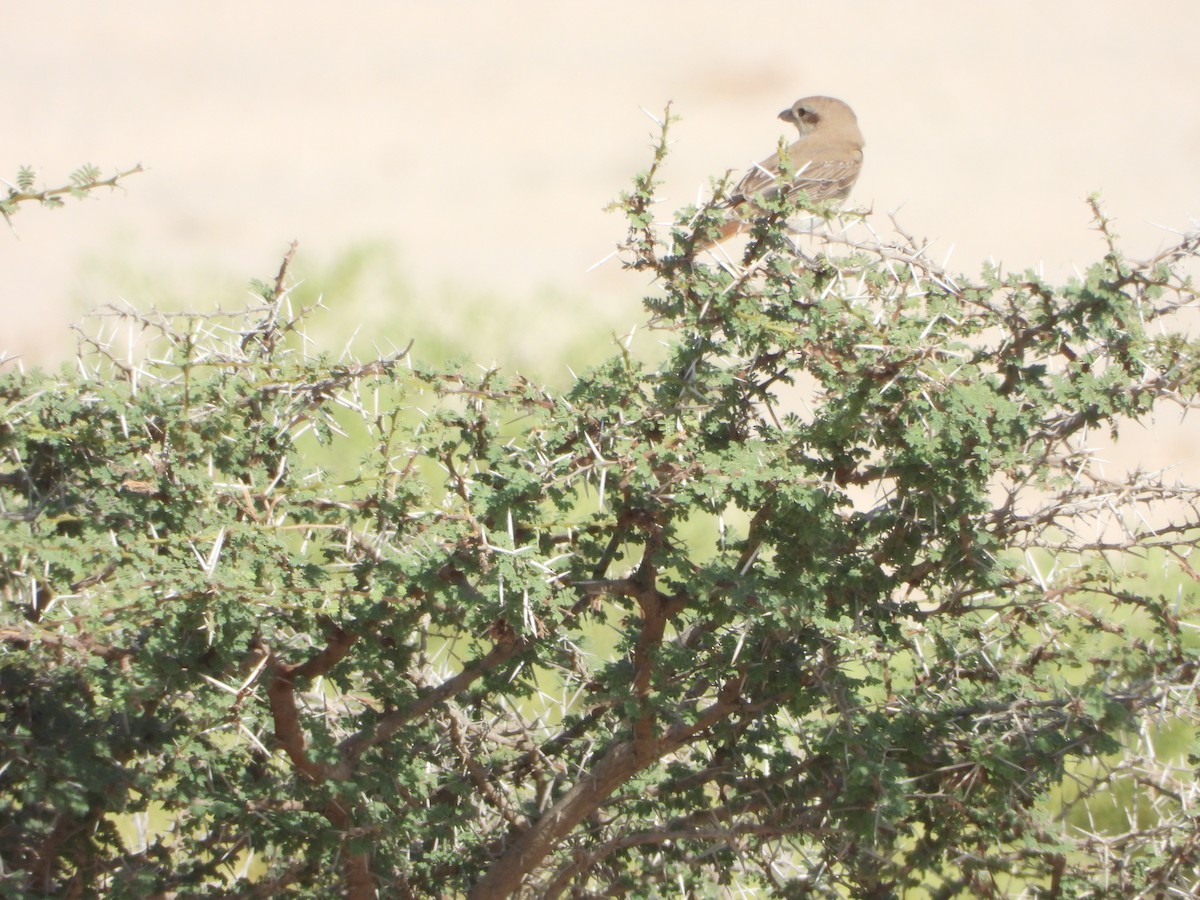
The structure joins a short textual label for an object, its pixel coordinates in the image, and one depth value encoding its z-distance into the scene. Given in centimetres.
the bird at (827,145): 1163
